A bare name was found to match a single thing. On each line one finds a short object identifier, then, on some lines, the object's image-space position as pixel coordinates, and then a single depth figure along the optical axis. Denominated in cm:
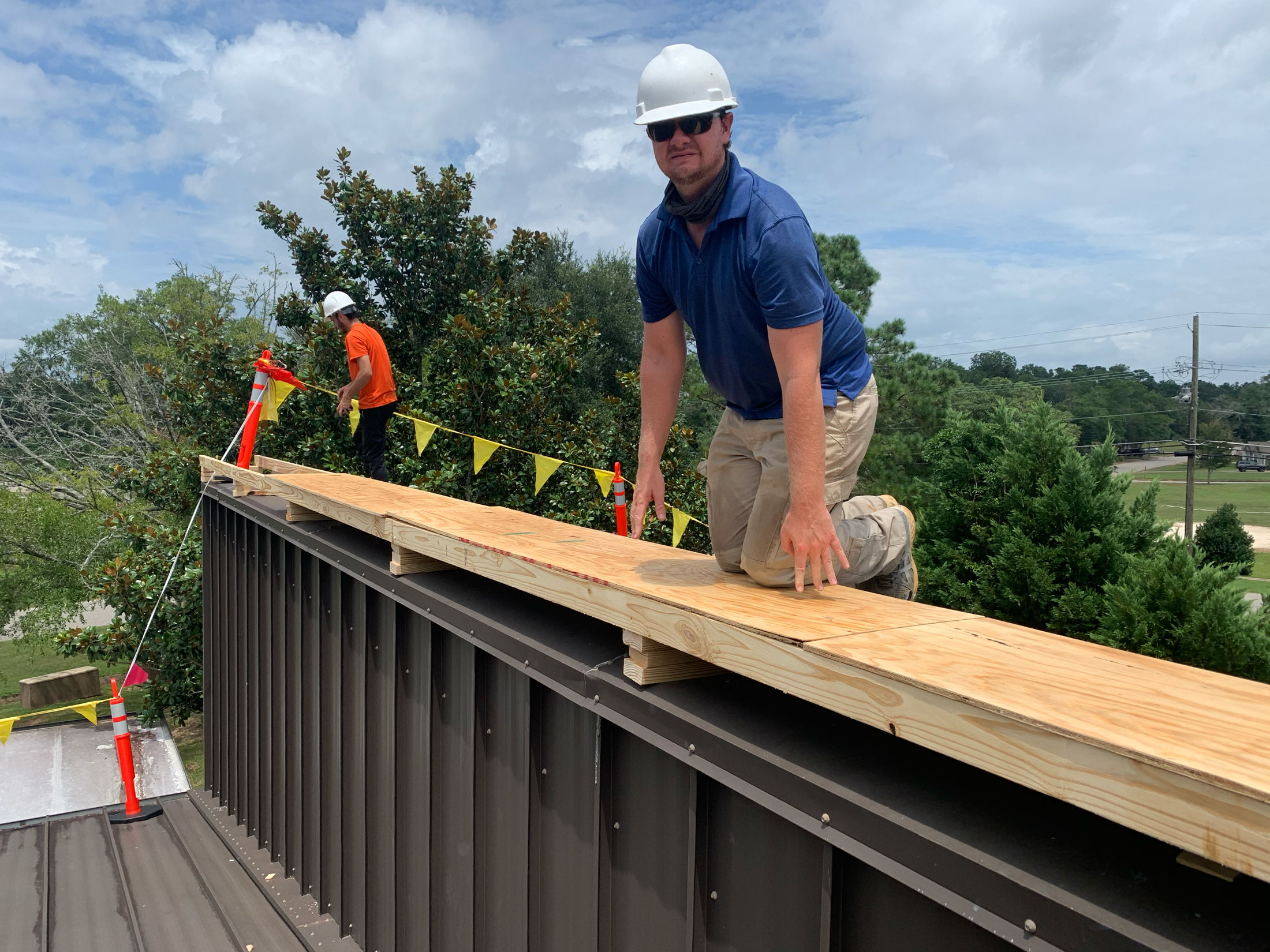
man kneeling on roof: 234
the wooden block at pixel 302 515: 541
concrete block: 1680
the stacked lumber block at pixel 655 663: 224
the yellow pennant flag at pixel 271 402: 796
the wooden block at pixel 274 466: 768
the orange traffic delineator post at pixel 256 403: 735
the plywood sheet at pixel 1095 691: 112
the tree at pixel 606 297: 2478
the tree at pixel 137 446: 1207
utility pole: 3162
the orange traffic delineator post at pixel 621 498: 716
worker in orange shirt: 832
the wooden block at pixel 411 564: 383
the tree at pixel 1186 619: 610
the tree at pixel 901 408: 1894
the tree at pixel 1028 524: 798
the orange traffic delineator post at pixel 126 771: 757
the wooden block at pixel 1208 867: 116
